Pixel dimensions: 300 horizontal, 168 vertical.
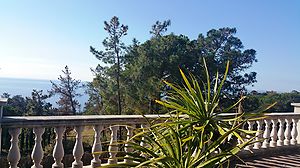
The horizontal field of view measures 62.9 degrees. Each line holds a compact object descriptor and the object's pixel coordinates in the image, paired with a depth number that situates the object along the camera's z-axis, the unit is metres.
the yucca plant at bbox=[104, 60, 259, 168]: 1.64
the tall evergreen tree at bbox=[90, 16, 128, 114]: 16.81
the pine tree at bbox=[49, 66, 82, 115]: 20.01
